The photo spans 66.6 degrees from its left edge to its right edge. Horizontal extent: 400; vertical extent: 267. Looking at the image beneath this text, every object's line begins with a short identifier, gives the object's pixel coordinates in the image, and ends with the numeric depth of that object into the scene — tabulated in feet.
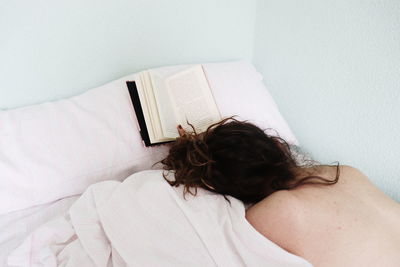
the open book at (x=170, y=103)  3.12
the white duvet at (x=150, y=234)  2.09
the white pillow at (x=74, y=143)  2.78
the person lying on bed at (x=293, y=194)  2.09
